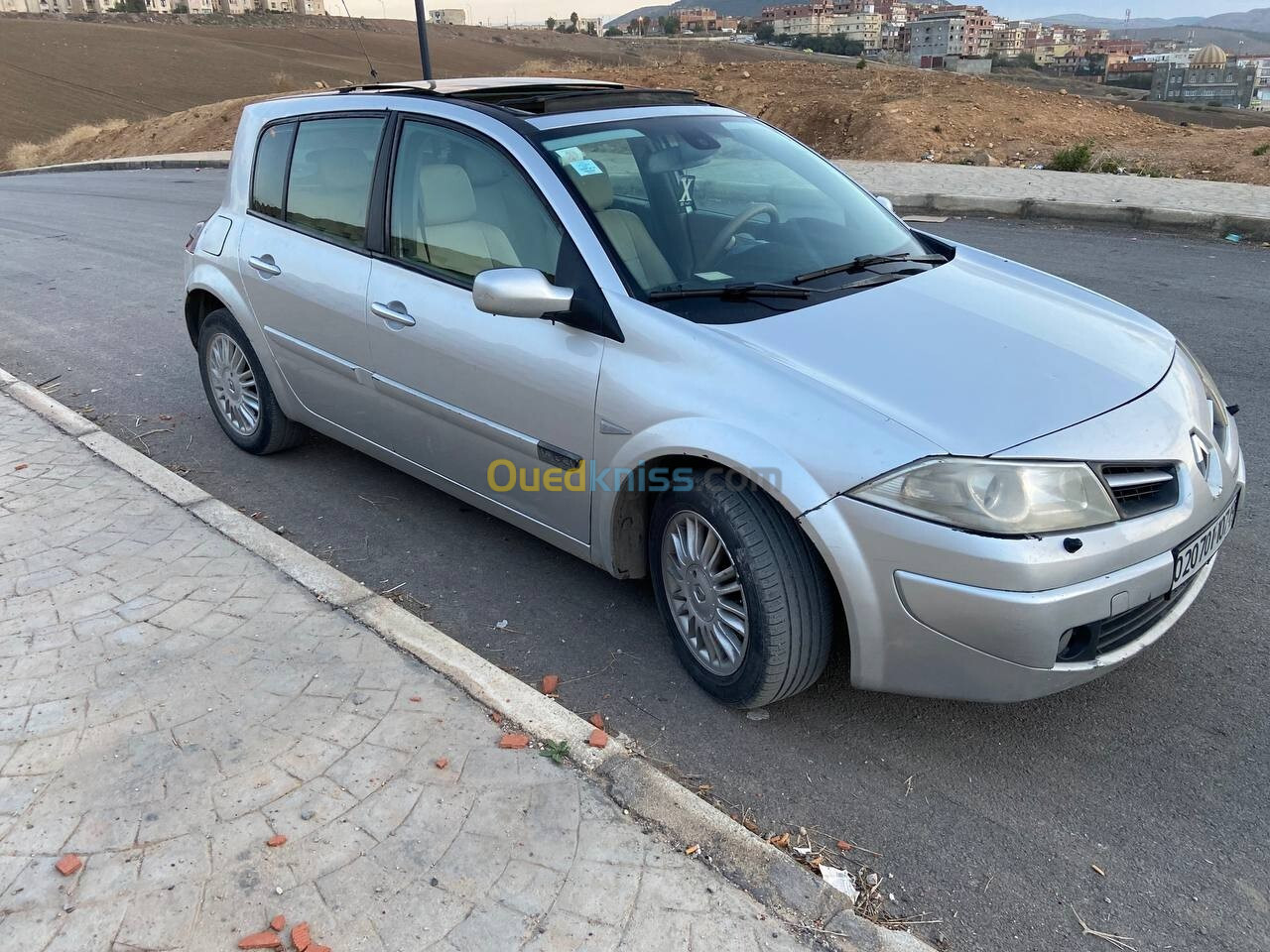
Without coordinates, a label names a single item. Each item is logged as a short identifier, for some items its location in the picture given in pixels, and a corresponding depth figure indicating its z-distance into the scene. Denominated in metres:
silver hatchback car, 2.54
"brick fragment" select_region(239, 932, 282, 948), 2.21
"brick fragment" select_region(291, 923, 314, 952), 2.20
